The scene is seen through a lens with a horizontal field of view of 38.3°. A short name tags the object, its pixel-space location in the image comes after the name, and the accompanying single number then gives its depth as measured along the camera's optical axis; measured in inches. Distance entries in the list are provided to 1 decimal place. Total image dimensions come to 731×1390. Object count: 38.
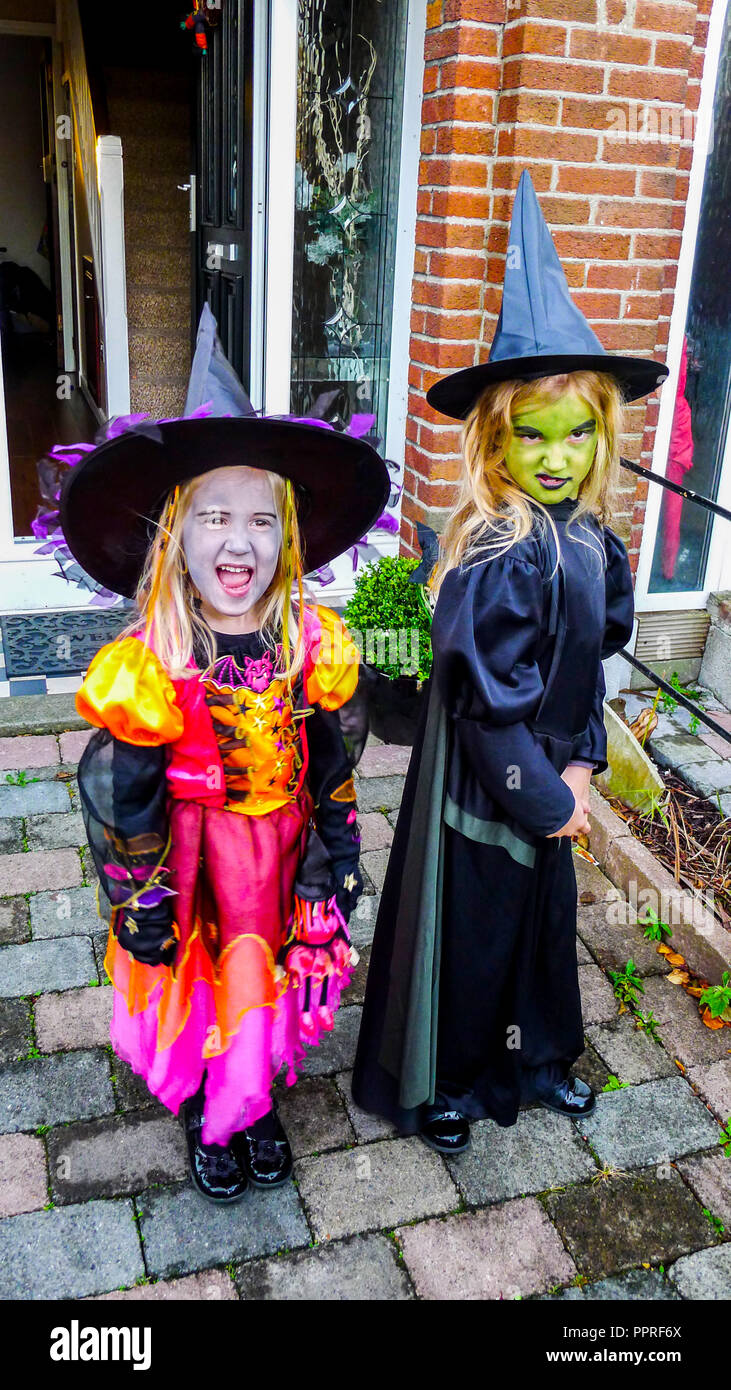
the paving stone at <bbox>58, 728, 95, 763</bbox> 146.9
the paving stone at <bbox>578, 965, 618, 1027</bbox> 107.1
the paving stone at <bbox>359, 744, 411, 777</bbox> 150.2
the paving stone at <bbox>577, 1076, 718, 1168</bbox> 91.1
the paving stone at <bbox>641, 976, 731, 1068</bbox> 102.9
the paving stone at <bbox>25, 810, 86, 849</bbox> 128.3
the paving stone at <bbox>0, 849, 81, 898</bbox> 120.4
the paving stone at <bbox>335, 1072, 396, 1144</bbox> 91.4
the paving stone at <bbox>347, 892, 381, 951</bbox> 117.0
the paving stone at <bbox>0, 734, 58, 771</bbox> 144.5
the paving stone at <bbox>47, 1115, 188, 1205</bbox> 84.4
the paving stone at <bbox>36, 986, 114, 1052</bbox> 99.0
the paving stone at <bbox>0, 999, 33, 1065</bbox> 97.4
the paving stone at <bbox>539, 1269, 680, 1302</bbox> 77.7
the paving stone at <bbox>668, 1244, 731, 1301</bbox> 78.8
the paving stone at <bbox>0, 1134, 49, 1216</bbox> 82.4
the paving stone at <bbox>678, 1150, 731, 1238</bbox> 86.2
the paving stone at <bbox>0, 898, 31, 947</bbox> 112.0
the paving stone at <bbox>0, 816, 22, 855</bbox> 126.9
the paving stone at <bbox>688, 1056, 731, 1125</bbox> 96.7
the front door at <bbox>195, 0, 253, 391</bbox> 170.6
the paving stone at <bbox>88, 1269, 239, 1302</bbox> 75.4
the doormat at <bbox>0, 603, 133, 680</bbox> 167.0
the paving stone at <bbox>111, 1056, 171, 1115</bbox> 92.5
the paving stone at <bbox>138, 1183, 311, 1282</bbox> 78.6
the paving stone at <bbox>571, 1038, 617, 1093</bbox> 98.7
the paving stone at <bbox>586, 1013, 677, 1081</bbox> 100.2
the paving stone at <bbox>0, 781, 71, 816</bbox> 134.7
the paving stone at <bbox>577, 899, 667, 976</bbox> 115.0
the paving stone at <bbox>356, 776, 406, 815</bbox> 141.4
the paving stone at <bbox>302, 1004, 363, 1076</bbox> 98.4
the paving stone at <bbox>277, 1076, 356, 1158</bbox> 90.2
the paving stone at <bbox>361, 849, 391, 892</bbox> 125.8
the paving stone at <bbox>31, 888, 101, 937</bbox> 113.6
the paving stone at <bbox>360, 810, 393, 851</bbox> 132.5
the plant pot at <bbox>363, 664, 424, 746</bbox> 146.4
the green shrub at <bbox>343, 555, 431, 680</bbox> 144.4
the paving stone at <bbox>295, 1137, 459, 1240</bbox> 82.9
